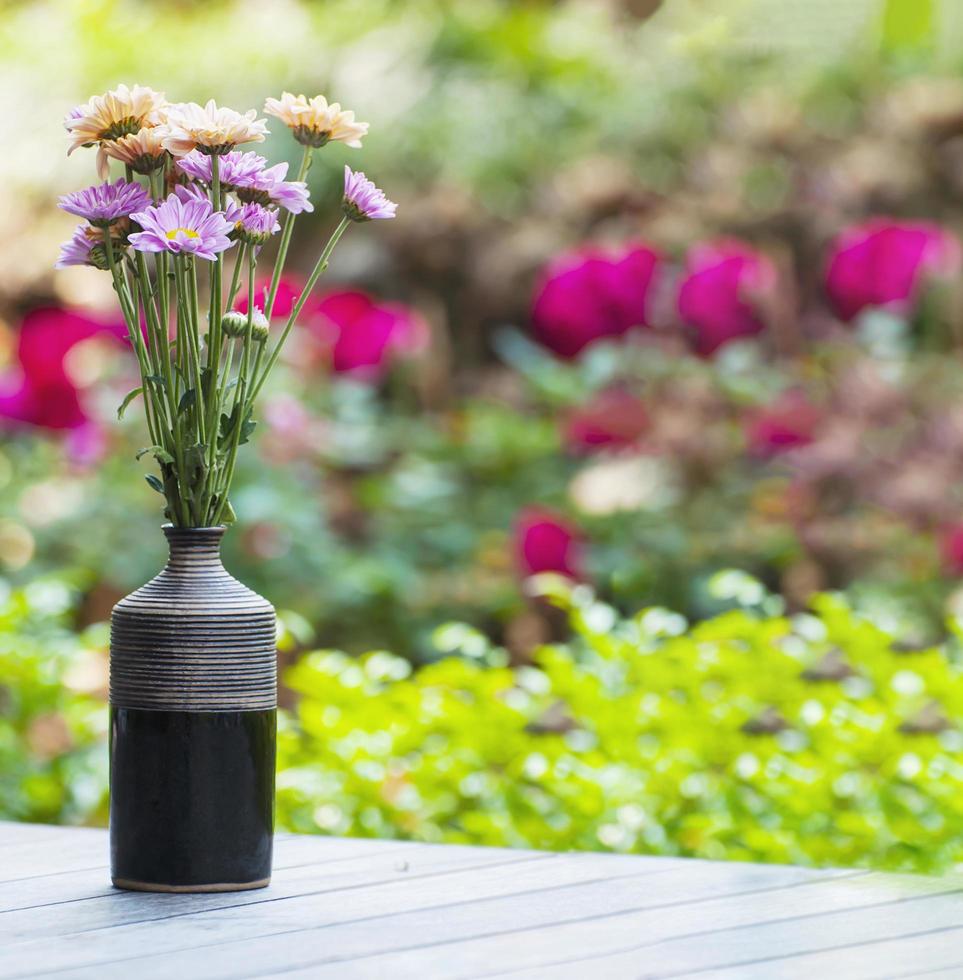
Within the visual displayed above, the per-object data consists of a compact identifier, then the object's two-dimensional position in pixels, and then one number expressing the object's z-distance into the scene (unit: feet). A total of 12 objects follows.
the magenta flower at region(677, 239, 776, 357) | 22.62
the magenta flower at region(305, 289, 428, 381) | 24.16
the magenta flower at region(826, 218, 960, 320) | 22.82
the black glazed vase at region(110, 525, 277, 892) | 10.28
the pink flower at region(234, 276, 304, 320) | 22.07
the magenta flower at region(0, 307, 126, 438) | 22.99
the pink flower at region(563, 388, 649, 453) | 22.81
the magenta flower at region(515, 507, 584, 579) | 21.38
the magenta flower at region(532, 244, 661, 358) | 21.95
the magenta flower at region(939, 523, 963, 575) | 20.42
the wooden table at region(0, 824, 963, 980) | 8.95
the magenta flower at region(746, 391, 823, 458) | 22.08
